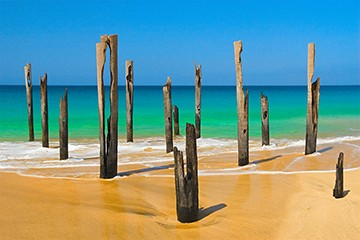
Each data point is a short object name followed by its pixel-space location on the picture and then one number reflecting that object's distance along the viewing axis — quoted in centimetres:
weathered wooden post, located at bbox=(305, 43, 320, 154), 1189
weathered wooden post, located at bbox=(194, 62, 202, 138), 1677
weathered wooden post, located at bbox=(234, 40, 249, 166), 1057
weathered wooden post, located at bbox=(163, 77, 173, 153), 1420
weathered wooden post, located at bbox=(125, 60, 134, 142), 1575
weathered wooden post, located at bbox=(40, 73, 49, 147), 1554
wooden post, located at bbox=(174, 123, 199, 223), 671
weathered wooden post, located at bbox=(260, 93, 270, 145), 1450
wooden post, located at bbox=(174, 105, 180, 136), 1860
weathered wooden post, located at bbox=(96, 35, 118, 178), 913
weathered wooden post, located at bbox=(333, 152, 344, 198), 792
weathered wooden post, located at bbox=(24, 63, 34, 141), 1707
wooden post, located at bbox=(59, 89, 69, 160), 1221
